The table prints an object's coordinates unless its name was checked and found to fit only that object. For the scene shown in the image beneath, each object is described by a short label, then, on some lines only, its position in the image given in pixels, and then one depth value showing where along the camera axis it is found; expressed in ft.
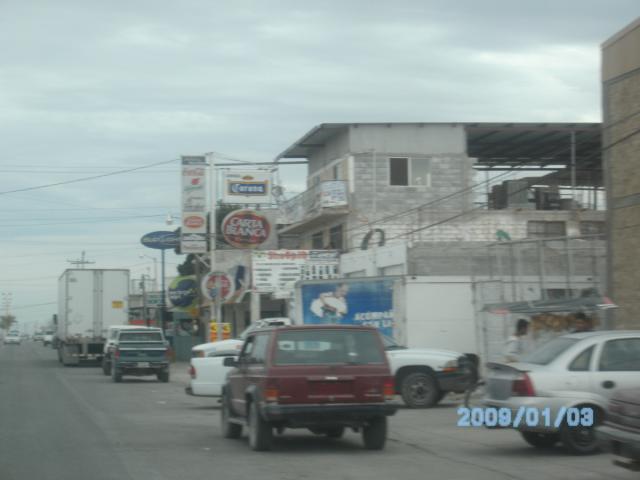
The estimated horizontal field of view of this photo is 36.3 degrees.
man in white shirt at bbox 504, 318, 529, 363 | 57.36
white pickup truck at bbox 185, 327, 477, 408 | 64.75
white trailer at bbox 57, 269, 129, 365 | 144.66
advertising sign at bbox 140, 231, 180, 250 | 161.07
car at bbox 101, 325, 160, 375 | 117.07
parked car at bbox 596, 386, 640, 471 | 30.26
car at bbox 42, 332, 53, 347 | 334.54
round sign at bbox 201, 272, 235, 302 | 102.17
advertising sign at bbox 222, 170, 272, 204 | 146.10
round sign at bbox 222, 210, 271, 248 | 133.49
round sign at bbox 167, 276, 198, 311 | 155.22
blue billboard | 92.94
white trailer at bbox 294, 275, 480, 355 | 90.17
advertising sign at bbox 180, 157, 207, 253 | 127.65
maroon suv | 41.04
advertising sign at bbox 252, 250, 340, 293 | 131.13
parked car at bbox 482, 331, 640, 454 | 39.14
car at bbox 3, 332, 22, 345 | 350.23
